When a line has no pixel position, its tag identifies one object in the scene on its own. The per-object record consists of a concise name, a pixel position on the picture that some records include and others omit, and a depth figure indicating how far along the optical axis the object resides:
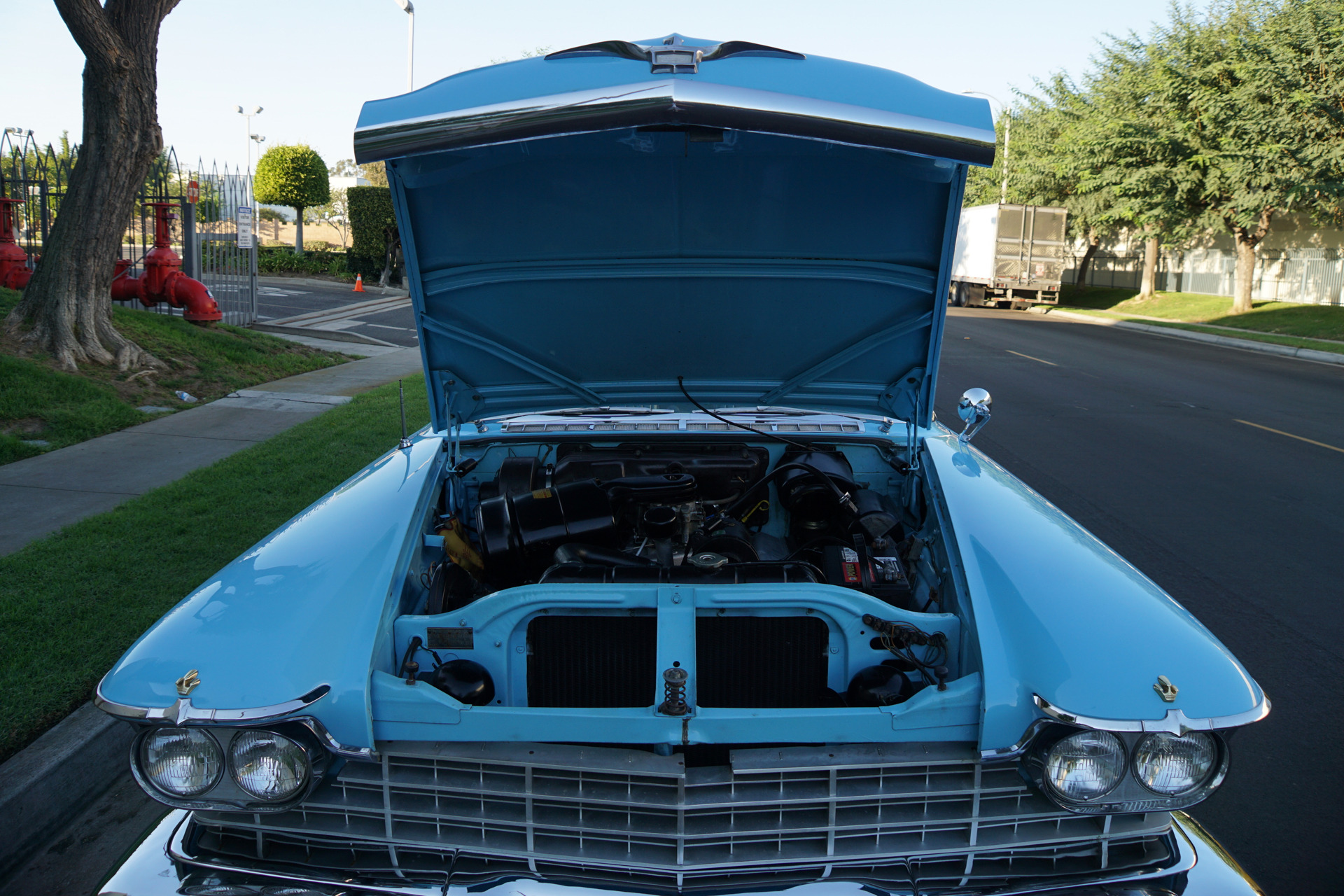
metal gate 13.41
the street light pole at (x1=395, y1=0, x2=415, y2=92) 18.78
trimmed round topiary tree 33.34
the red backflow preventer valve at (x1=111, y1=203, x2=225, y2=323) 12.08
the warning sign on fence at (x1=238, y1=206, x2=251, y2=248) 13.73
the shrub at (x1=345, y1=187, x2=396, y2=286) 25.58
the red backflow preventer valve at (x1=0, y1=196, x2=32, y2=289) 12.12
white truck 27.52
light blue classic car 1.79
